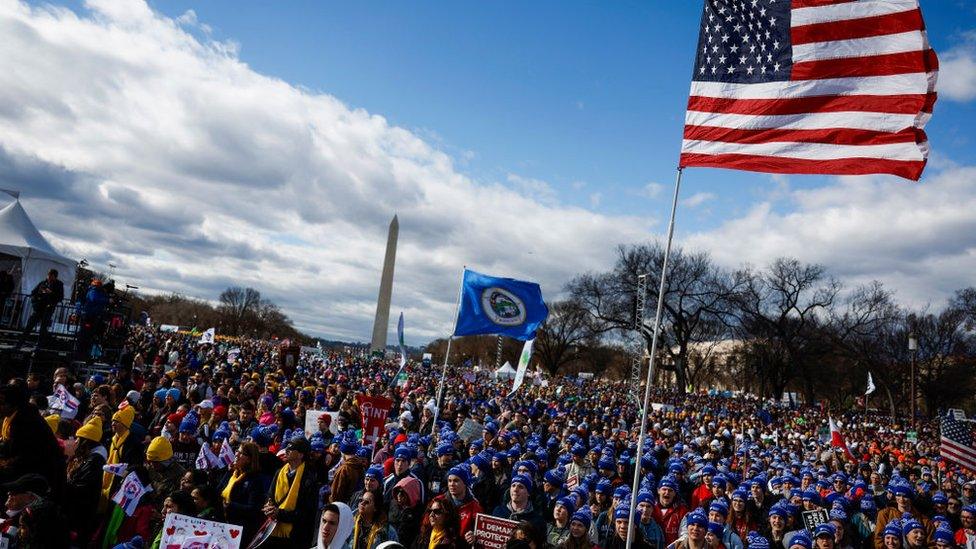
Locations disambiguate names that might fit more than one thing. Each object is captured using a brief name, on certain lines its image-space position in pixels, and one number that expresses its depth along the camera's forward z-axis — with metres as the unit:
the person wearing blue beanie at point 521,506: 5.86
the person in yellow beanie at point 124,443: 6.70
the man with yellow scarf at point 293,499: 5.46
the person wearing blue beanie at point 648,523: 6.25
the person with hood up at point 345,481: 6.12
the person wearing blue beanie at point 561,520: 5.61
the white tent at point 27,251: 16.44
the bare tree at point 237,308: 106.69
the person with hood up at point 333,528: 4.49
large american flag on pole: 5.09
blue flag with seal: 13.23
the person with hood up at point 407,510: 5.77
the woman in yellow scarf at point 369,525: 5.19
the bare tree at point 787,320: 48.41
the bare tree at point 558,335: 71.92
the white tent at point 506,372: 46.62
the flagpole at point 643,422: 4.32
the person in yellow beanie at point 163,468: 6.26
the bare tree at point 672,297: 48.25
